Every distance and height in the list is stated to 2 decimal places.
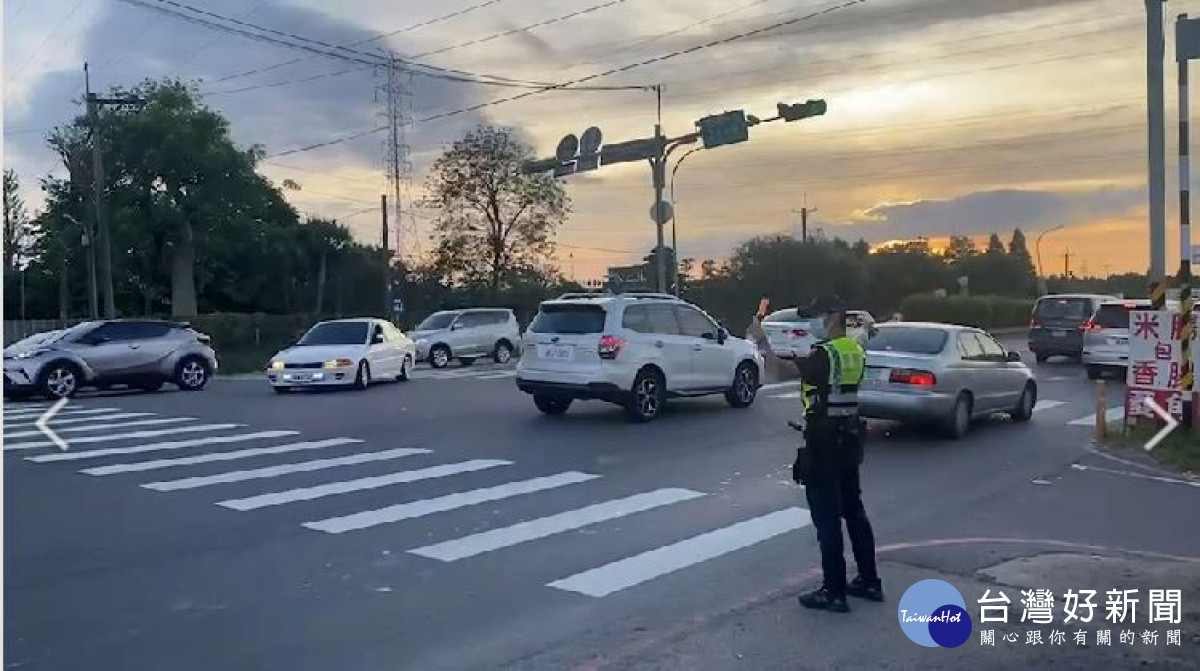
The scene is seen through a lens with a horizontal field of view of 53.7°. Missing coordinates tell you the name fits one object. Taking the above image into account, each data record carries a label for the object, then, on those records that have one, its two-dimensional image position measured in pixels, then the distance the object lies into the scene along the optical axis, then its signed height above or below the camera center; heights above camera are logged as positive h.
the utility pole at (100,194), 39.38 +4.20
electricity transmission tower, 50.53 +6.85
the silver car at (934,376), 14.55 -0.95
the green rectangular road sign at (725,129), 27.28 +4.09
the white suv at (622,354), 16.50 -0.66
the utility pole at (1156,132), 14.70 +2.06
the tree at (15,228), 59.44 +5.09
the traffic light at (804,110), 25.16 +4.13
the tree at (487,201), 58.75 +5.46
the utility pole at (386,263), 48.94 +2.15
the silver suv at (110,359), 22.39 -0.78
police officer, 6.63 -0.84
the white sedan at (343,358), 23.48 -0.88
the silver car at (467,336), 35.06 -0.75
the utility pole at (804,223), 68.96 +4.93
